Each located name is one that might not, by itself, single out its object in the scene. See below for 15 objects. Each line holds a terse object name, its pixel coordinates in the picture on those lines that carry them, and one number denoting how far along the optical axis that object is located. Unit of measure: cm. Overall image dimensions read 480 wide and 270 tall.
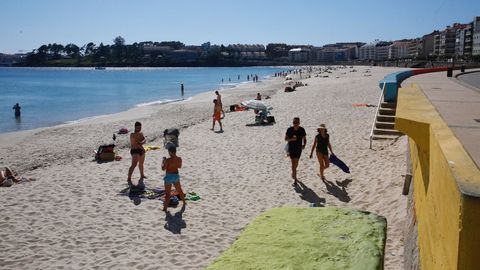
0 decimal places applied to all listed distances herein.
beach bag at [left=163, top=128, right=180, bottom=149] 1442
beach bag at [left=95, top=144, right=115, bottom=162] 1283
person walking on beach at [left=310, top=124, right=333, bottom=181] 952
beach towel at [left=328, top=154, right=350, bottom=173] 977
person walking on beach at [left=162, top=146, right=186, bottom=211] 817
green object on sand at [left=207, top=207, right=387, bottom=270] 257
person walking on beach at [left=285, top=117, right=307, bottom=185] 951
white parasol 1919
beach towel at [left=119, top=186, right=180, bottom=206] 895
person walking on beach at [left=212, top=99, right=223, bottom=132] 1809
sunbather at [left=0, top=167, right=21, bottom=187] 1058
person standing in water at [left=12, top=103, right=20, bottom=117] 3006
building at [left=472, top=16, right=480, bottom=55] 11062
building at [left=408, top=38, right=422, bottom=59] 16571
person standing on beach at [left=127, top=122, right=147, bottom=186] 995
